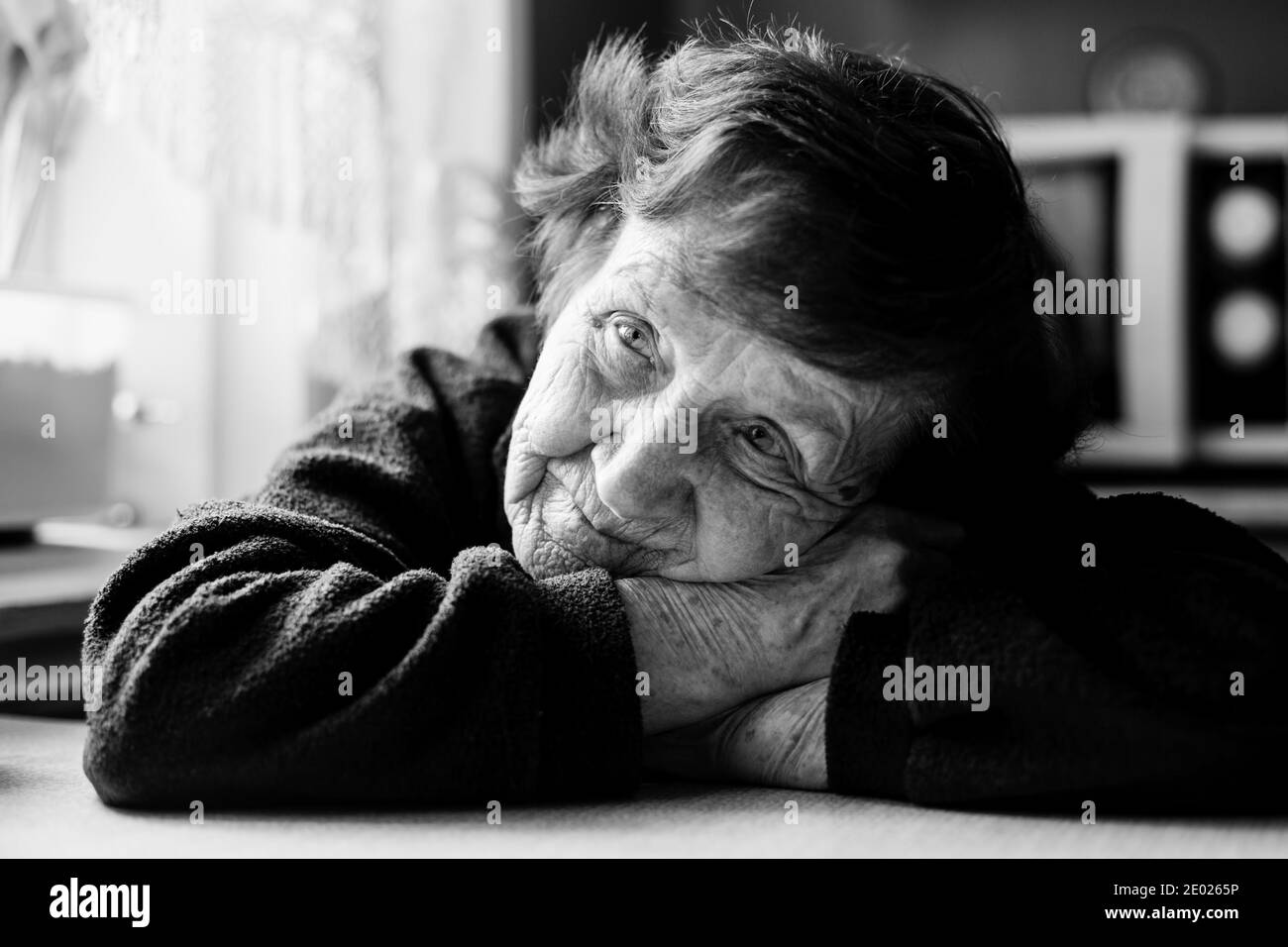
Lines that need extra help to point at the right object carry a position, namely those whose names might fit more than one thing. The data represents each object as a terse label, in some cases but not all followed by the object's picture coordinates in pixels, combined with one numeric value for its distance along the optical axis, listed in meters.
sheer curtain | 1.50
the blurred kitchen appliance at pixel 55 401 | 1.22
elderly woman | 0.68
